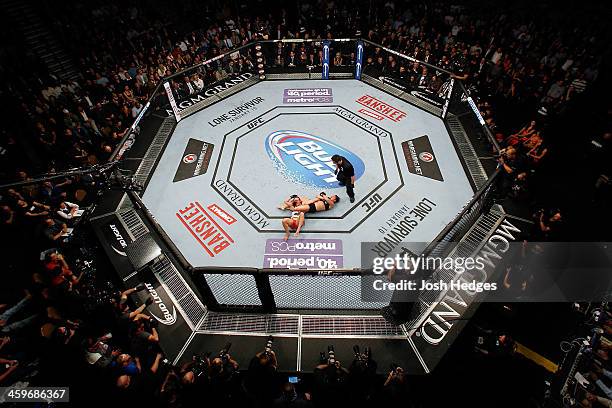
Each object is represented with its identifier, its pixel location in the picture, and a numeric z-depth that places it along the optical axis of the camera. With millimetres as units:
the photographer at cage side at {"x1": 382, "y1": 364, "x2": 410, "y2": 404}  4562
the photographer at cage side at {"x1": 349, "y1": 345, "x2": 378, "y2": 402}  4754
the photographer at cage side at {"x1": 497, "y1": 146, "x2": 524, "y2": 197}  7214
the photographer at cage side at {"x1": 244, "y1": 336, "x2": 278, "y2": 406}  4656
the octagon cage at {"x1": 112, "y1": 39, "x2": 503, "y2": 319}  5426
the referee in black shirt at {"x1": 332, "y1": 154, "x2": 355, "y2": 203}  7863
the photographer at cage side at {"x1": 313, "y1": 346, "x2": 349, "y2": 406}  4676
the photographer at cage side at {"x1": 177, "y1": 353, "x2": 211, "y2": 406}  4508
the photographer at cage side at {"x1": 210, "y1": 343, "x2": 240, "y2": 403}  4619
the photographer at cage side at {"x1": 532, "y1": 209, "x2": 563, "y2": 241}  6277
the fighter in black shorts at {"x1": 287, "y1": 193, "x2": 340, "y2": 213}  7586
